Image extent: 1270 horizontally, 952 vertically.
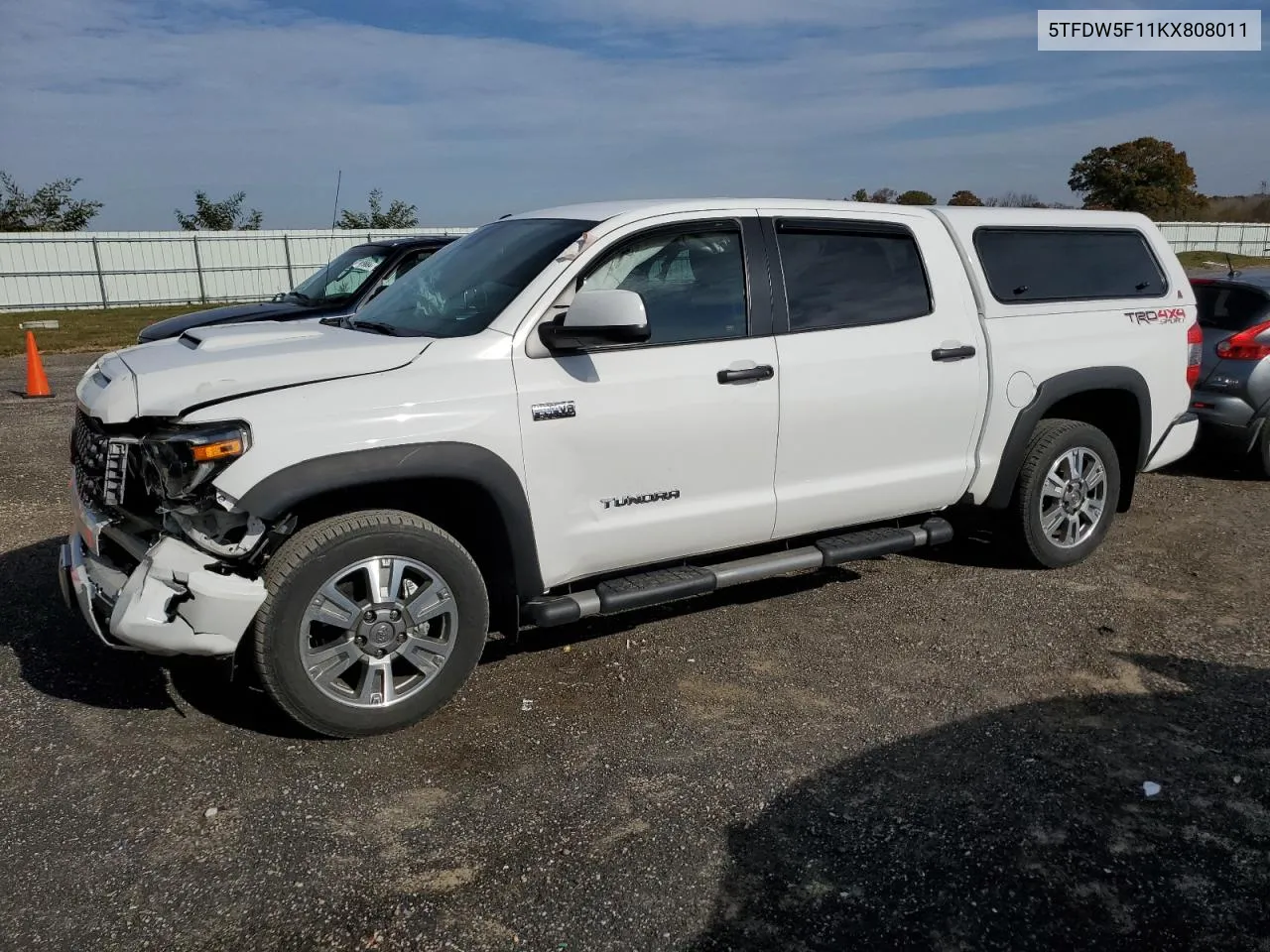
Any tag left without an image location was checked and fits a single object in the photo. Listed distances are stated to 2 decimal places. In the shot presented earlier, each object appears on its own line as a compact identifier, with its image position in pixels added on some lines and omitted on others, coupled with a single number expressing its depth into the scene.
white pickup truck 3.55
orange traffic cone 12.02
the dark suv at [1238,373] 7.62
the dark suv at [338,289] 9.81
